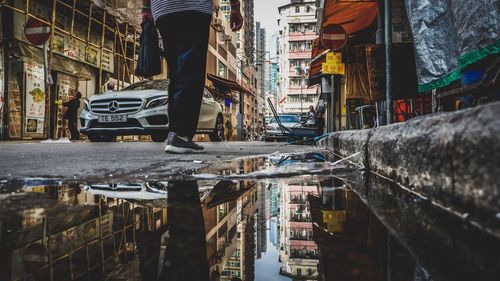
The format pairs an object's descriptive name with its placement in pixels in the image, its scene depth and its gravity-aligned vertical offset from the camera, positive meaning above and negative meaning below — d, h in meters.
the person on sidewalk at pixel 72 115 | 10.26 +0.93
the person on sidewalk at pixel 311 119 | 14.59 +1.24
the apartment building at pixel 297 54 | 51.25 +13.64
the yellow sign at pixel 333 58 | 8.63 +2.19
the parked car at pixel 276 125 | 15.90 +1.09
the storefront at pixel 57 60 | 9.74 +2.90
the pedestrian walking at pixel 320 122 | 14.10 +1.08
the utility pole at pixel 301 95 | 50.84 +7.57
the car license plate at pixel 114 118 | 6.48 +0.54
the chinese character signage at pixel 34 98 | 10.09 +1.42
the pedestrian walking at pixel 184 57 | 2.94 +0.76
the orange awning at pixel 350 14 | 6.53 +2.53
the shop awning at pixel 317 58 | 10.62 +2.79
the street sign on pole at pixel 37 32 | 7.66 +2.43
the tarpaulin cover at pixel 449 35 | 2.69 +0.98
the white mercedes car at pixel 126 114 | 6.40 +0.62
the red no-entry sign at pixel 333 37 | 6.86 +2.11
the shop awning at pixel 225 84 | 21.84 +4.08
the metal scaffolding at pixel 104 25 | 11.03 +4.41
